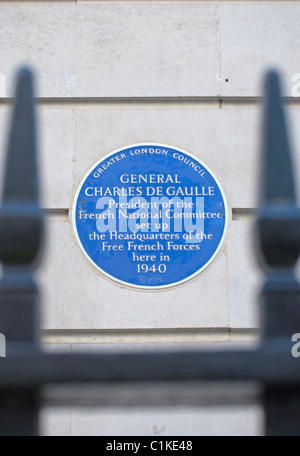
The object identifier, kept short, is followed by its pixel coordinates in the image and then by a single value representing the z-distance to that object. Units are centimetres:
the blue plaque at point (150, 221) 374
